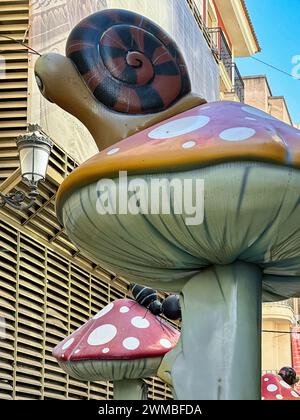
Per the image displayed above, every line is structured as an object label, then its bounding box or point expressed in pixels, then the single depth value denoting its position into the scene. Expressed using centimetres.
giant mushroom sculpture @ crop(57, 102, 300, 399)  254
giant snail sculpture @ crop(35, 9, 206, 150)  325
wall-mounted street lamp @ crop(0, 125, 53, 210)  629
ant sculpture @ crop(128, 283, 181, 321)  429
